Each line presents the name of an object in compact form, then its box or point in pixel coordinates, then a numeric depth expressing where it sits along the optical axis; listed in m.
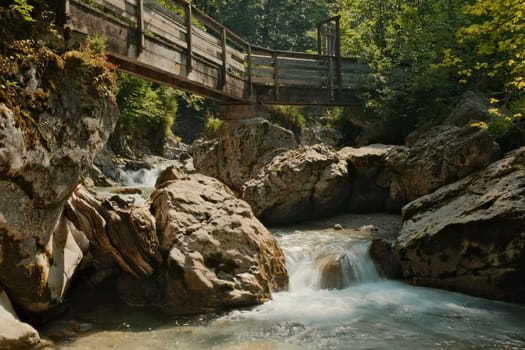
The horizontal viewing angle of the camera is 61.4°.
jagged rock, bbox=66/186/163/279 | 6.07
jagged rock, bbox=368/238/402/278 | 7.95
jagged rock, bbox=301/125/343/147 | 16.03
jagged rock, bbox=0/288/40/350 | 4.25
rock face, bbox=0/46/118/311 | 4.53
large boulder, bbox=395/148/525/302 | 6.61
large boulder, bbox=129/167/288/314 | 6.11
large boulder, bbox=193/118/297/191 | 13.45
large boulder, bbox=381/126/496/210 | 8.99
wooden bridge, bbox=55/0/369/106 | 7.40
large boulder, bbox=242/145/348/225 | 11.22
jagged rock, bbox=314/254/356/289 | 7.52
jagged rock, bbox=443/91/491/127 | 10.62
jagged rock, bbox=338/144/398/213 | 11.93
